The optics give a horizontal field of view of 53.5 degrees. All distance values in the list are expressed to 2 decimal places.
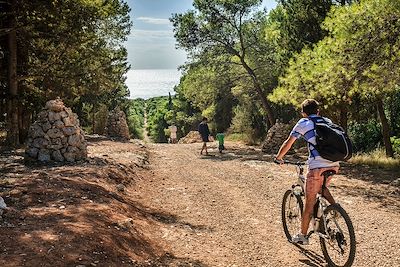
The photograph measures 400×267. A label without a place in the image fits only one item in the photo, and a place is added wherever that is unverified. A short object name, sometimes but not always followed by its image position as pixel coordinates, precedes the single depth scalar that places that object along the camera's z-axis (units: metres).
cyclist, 5.16
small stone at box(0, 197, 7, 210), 5.68
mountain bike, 4.84
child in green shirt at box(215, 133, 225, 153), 20.09
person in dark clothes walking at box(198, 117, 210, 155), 18.48
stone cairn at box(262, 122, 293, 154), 19.95
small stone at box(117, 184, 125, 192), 9.19
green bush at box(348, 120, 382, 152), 21.14
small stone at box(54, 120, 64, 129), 10.88
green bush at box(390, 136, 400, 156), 19.31
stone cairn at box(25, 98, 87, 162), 10.69
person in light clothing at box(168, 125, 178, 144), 38.97
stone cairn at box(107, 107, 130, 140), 24.86
